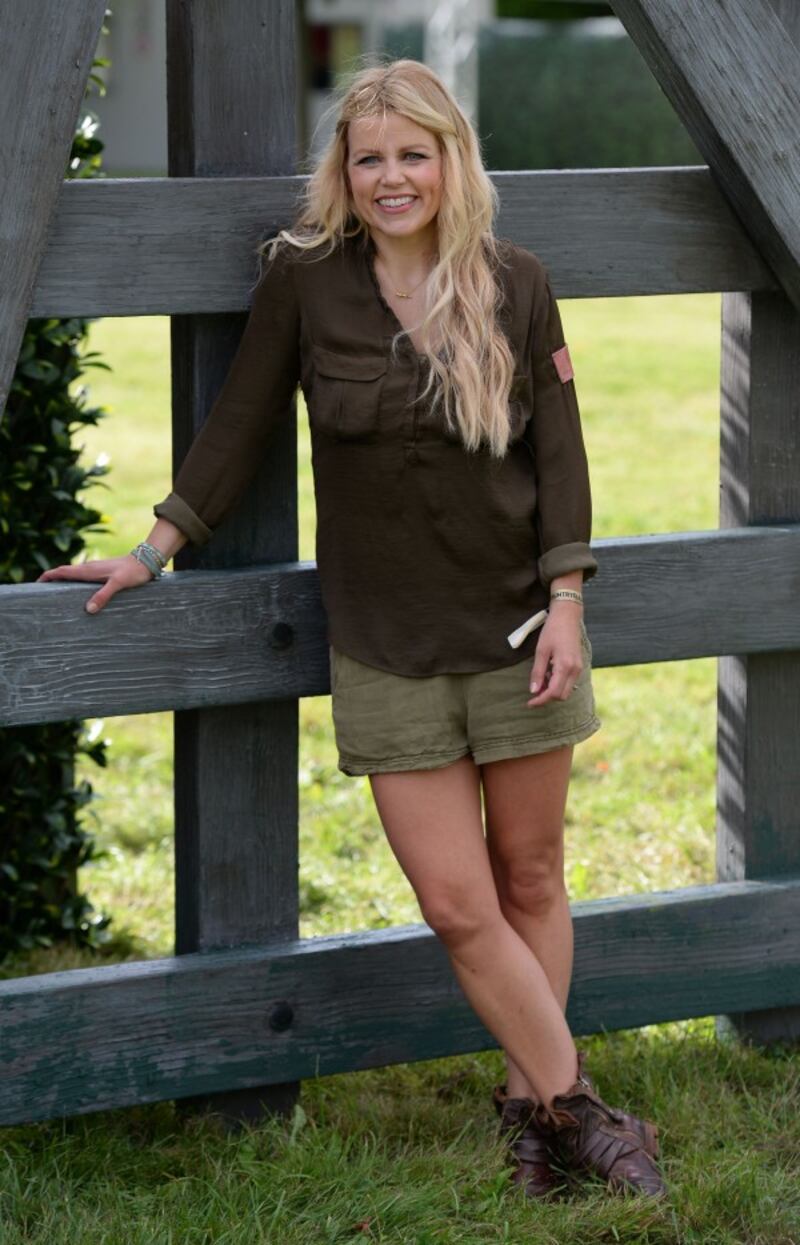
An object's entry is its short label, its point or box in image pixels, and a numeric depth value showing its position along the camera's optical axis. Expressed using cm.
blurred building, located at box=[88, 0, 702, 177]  2659
